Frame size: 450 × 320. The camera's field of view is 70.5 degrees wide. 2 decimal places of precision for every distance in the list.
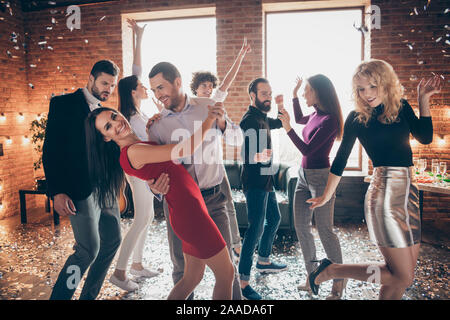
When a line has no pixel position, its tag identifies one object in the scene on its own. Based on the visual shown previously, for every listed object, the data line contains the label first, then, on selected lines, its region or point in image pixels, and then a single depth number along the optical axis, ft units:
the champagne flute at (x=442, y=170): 10.53
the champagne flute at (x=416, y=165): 11.17
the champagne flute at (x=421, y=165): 11.01
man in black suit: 6.00
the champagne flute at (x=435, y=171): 10.42
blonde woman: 5.36
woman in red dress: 4.88
